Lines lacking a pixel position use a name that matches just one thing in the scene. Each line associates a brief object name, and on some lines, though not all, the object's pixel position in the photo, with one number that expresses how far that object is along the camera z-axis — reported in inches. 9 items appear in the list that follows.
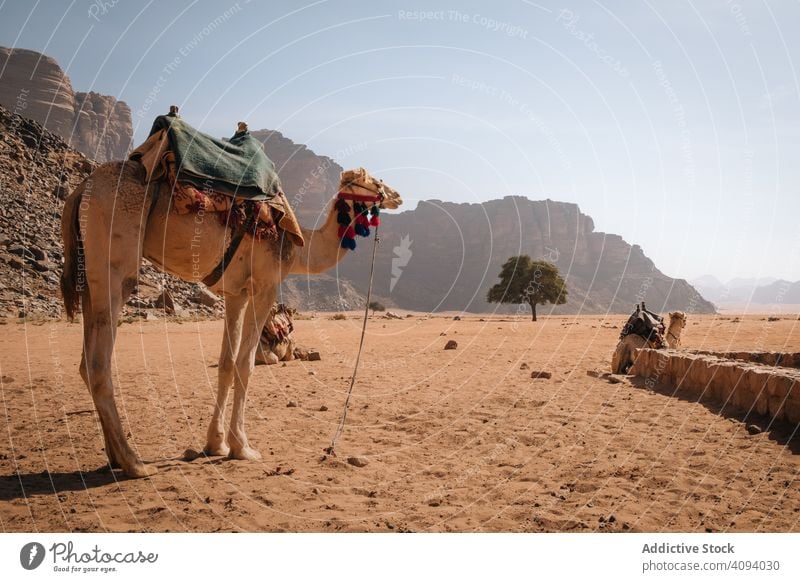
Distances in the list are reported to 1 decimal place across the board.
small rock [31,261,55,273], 1187.3
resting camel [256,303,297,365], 590.2
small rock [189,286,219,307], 1539.1
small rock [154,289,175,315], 1281.3
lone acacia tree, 2341.3
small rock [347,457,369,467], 263.6
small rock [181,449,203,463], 265.7
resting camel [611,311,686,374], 550.6
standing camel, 228.2
